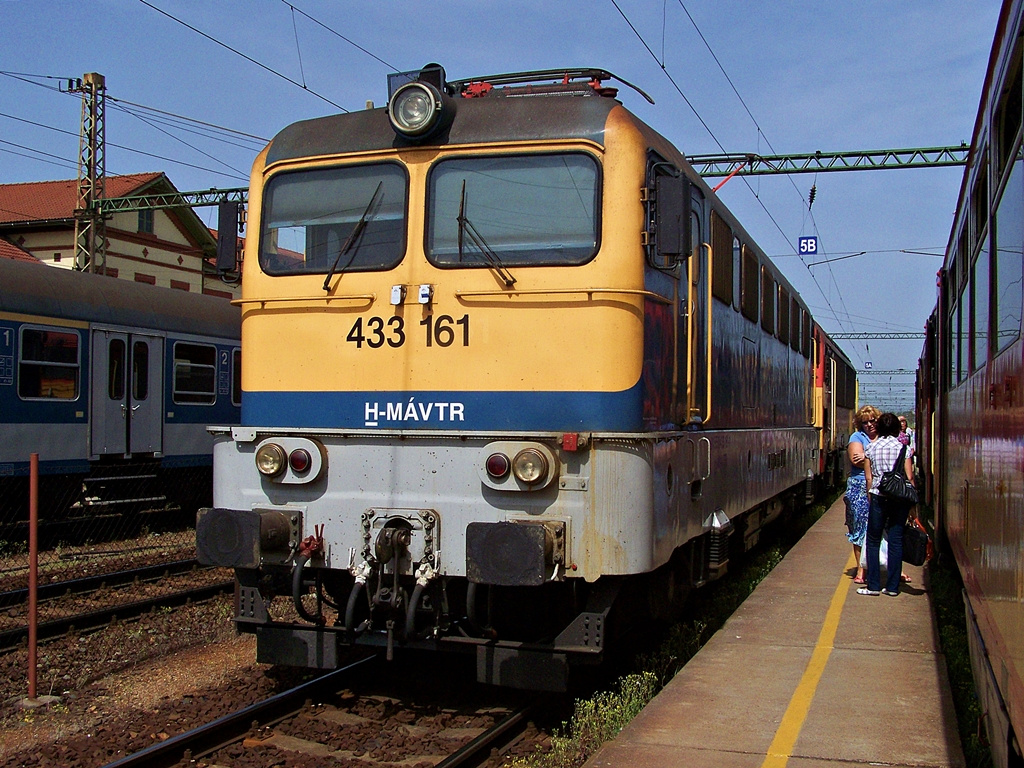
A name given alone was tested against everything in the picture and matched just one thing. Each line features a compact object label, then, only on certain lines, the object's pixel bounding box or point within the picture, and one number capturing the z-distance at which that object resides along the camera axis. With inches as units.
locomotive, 214.7
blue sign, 1198.3
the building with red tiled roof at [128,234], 1275.8
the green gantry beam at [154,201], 1015.6
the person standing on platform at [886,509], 346.6
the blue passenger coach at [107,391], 484.4
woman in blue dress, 375.2
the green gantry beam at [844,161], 972.6
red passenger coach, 125.6
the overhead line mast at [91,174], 975.0
